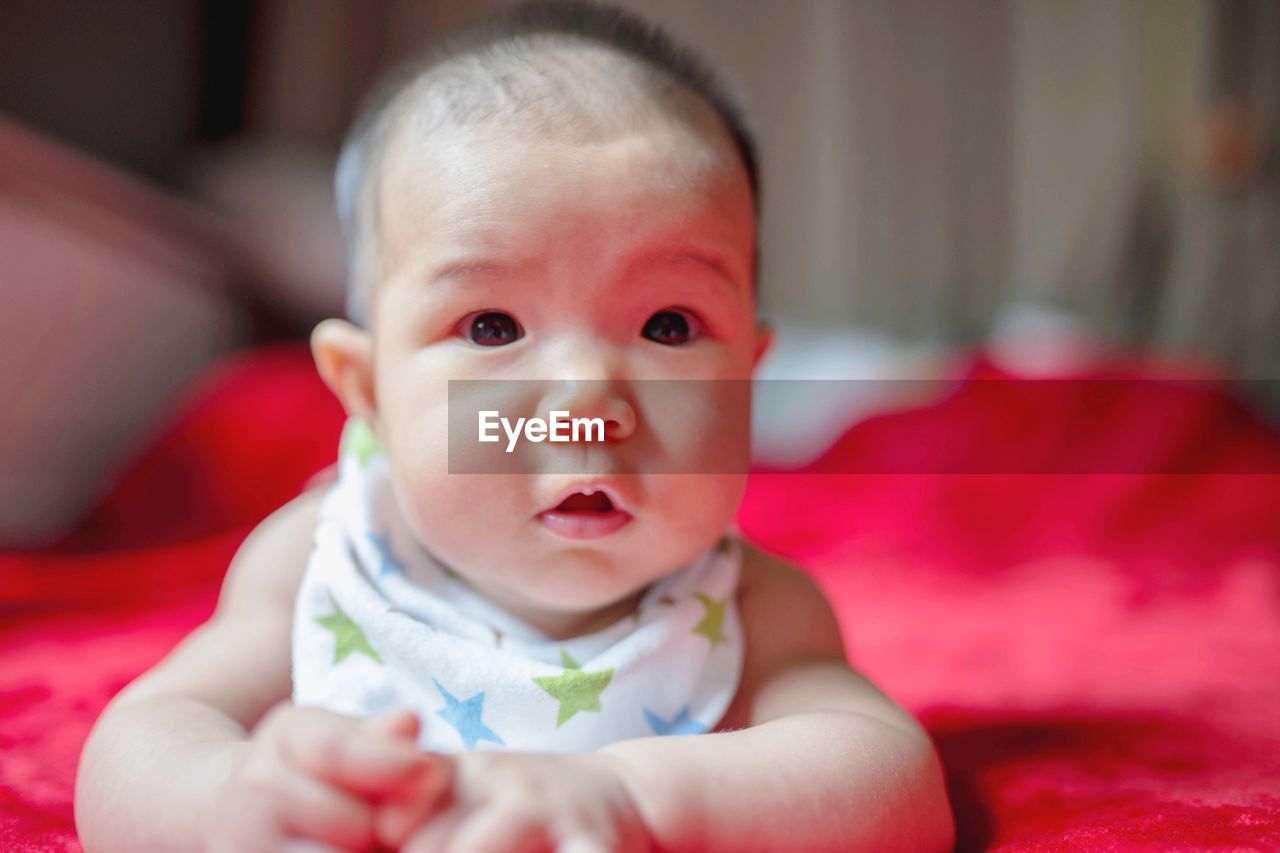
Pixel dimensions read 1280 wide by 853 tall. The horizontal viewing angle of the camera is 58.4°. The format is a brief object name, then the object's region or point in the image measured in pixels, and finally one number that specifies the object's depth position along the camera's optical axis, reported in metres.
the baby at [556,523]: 0.57
